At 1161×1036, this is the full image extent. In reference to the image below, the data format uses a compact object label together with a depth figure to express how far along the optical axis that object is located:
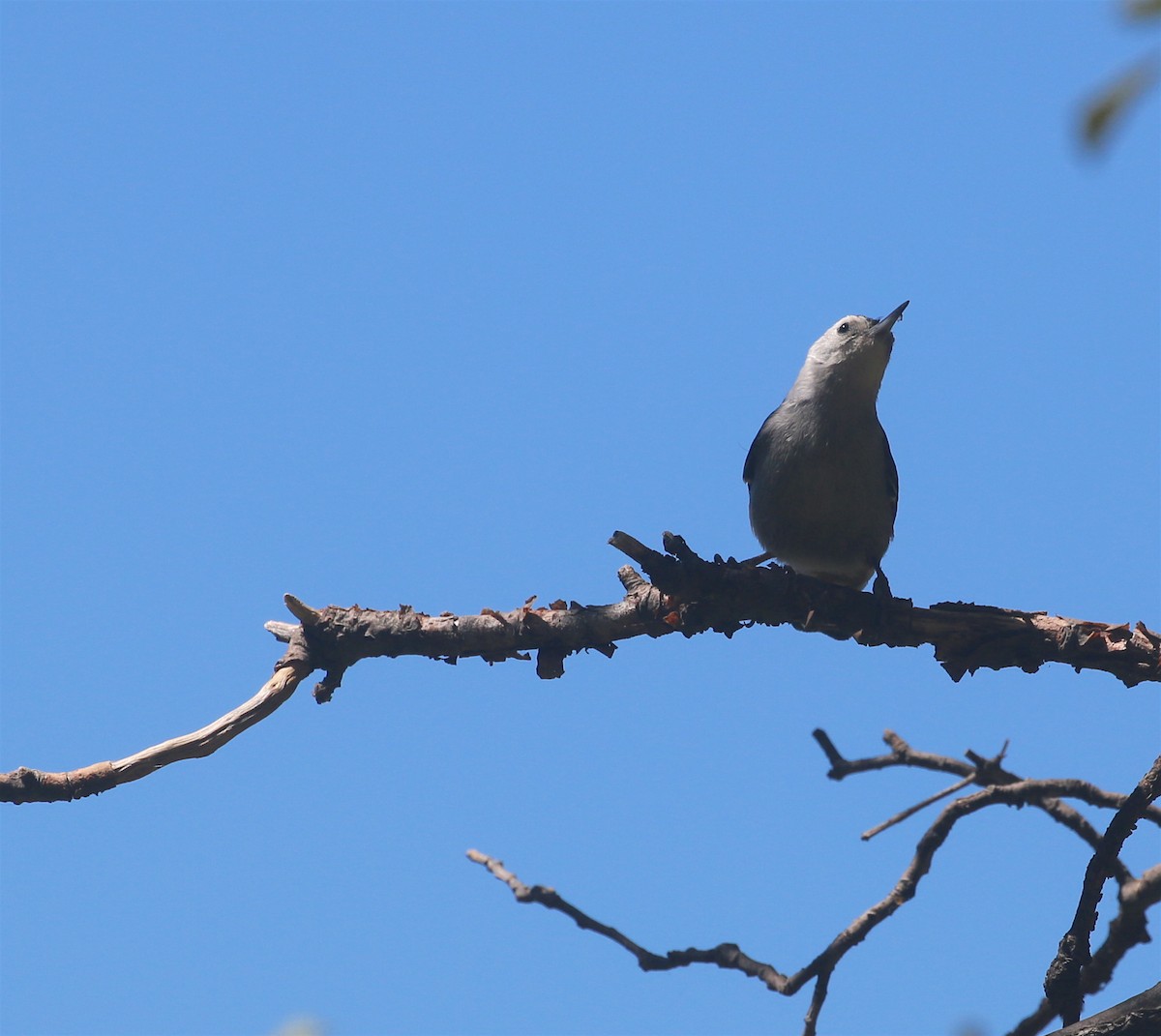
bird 11.17
